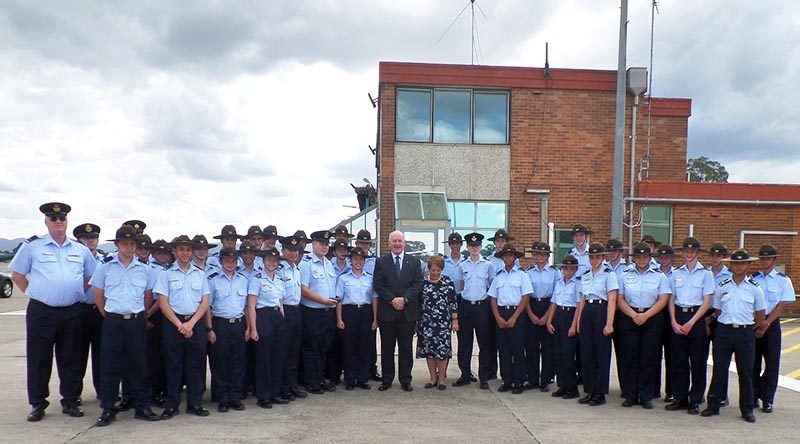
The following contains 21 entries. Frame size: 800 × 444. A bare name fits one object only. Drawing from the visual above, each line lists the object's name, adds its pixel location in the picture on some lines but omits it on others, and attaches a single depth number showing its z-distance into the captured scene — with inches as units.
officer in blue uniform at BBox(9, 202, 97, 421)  231.3
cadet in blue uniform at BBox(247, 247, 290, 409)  255.1
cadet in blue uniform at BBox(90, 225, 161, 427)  226.5
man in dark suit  287.3
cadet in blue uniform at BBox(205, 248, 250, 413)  248.2
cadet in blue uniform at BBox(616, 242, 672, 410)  263.3
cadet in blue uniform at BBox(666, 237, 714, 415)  259.3
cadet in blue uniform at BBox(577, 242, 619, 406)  267.0
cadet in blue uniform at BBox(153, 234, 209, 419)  233.8
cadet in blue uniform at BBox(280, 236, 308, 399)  267.1
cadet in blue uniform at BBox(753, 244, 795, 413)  257.4
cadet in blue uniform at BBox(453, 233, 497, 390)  301.3
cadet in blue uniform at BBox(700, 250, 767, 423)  248.4
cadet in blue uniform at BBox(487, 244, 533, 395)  290.4
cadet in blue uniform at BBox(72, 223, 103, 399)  245.3
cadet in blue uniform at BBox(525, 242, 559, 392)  294.0
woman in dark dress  289.7
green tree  1571.1
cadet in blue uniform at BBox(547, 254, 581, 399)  277.4
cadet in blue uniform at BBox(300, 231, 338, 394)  280.8
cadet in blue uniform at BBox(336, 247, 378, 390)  288.2
